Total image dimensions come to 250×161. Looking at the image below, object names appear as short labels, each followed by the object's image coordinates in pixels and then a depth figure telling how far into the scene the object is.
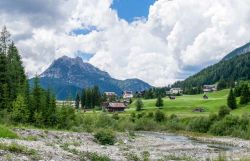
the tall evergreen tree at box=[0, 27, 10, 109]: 61.33
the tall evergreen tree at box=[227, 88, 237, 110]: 118.64
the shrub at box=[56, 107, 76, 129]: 61.62
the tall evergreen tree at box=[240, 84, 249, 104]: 119.70
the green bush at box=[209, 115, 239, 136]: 80.52
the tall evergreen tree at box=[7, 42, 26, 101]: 64.63
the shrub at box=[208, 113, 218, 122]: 88.55
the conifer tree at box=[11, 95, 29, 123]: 56.69
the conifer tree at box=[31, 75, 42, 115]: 59.90
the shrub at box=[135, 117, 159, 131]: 100.85
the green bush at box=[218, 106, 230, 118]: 87.83
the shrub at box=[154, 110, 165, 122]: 107.83
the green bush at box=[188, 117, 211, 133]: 89.90
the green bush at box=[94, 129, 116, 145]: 45.17
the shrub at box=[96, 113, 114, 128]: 80.43
